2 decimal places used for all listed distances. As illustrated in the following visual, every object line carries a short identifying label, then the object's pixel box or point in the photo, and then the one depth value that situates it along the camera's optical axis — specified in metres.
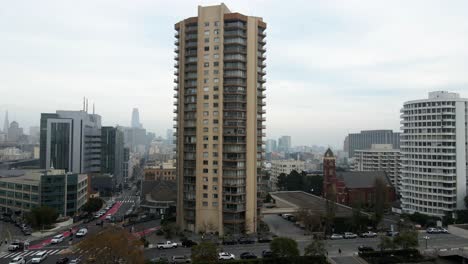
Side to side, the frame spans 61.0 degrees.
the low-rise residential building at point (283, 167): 157.06
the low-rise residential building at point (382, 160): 122.17
